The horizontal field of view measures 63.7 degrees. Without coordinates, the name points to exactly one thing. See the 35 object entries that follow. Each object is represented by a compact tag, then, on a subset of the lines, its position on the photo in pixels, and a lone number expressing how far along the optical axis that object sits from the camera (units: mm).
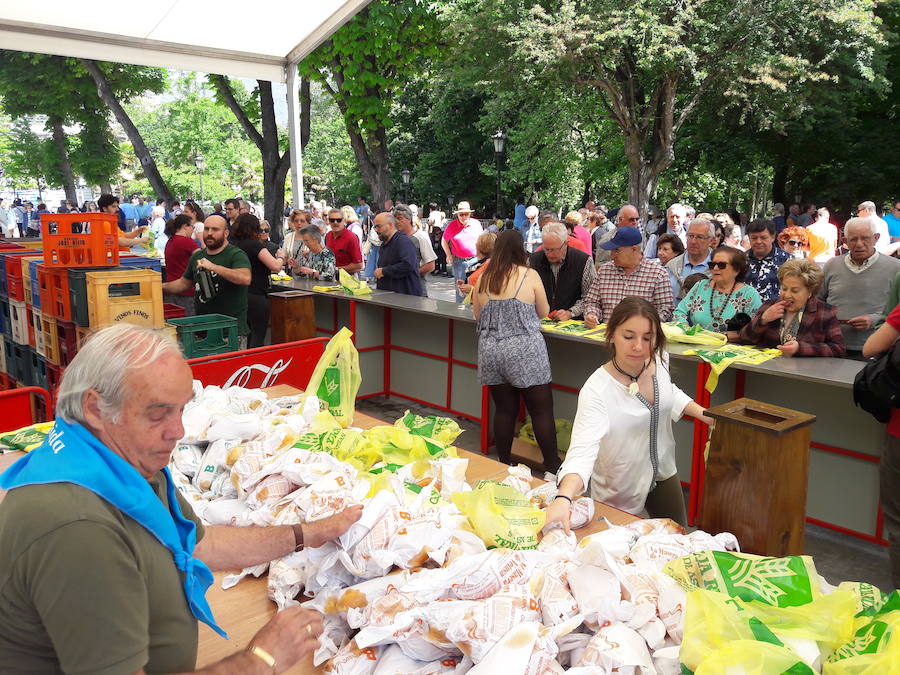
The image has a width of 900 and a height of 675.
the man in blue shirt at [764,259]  5734
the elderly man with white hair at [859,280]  5400
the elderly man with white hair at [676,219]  9430
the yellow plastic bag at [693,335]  4984
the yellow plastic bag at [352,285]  7602
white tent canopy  7449
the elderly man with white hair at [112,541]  1256
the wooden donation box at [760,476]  2131
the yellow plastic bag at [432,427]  3166
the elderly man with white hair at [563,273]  6000
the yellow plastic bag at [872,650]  1481
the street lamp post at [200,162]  35872
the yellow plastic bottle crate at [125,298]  4660
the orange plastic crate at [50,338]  5098
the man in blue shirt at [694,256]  6387
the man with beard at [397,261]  7820
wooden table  1983
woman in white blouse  3004
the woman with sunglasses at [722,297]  5086
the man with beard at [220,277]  5812
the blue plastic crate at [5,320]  6094
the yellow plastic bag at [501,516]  2197
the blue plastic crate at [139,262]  7156
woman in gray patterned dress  5008
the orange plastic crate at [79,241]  5023
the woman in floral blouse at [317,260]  8305
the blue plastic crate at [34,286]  5340
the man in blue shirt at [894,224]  12812
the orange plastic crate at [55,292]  4895
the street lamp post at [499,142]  20516
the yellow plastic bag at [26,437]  3074
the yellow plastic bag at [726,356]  4570
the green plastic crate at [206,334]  5027
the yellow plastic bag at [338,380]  3615
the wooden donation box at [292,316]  7332
